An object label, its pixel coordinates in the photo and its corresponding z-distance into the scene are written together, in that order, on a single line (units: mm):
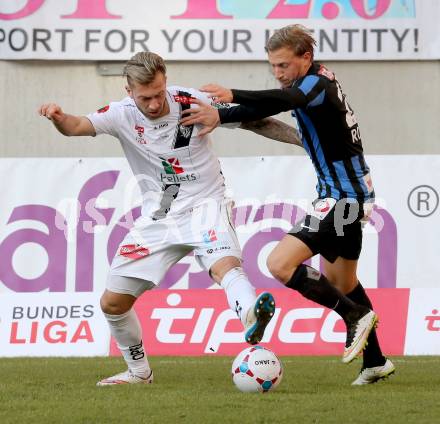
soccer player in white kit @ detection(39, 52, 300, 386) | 13273
